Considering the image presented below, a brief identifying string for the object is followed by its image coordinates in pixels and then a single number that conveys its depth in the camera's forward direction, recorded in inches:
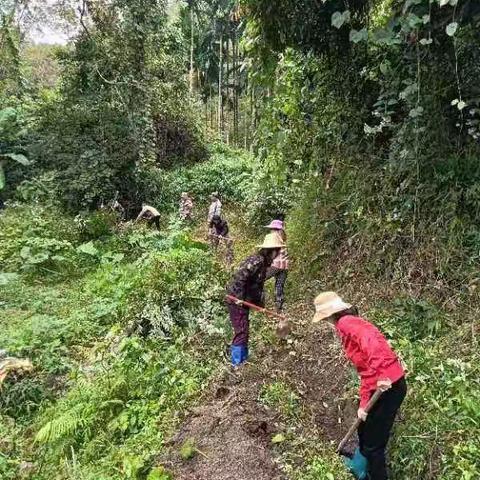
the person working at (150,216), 636.1
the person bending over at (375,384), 165.3
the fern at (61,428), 243.1
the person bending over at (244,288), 254.4
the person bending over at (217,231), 524.7
